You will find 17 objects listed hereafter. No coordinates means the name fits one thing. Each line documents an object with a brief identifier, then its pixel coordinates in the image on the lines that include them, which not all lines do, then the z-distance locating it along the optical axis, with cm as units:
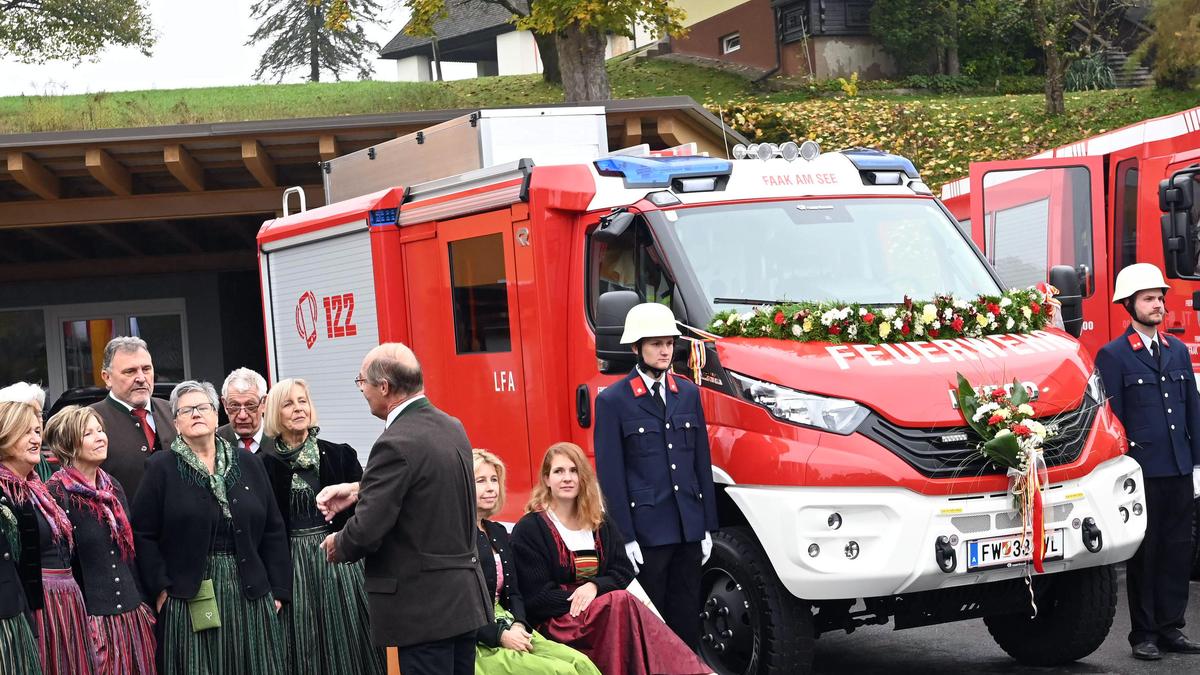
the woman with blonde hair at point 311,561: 668
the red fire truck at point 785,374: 641
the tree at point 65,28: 3909
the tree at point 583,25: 2483
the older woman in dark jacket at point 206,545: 615
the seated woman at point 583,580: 636
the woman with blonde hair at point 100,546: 600
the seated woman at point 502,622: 605
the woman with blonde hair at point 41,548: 573
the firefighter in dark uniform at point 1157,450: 763
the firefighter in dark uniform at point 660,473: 662
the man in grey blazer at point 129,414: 688
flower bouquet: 642
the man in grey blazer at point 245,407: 703
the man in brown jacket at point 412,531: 506
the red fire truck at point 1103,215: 945
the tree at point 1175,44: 2670
